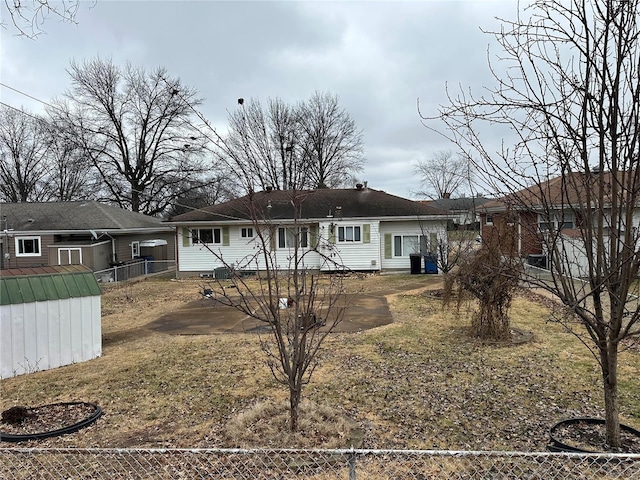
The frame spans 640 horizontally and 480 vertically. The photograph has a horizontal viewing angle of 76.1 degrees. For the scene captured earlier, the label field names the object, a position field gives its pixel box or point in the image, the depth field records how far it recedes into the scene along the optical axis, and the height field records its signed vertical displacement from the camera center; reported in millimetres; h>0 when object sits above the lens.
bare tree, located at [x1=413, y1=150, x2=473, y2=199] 48469 +6986
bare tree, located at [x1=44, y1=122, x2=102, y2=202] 32188 +6404
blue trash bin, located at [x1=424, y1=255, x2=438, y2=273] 19456 -1598
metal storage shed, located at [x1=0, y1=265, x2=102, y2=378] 6266 -1178
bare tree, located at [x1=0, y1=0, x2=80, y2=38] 3385 +2004
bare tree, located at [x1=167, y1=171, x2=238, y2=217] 35500 +3915
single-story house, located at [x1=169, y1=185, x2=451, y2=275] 19844 +168
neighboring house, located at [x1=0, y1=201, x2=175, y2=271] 20234 +541
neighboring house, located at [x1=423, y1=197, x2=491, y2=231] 15945 +643
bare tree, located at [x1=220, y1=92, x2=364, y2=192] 35406 +9752
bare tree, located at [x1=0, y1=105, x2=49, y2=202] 33219 +7354
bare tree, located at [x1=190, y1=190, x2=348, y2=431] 4036 -1018
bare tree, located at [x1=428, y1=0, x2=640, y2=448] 2953 +589
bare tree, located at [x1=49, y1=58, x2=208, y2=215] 31047 +8426
